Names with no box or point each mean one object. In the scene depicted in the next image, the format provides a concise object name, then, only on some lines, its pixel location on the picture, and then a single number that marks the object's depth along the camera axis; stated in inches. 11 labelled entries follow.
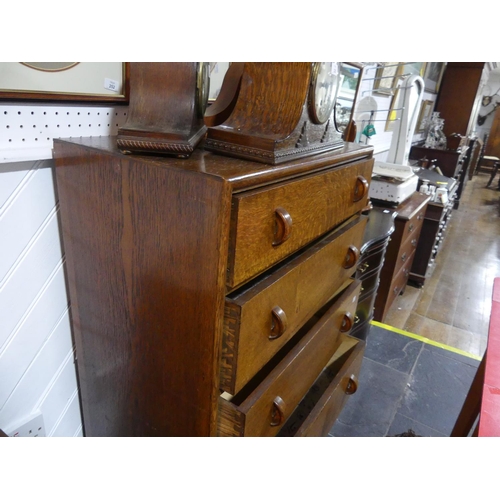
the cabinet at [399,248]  86.0
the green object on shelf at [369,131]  81.2
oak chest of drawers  23.0
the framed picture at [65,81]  27.1
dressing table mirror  61.3
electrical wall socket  36.2
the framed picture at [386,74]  97.9
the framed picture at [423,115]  169.3
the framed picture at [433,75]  163.7
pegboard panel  28.2
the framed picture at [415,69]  125.2
